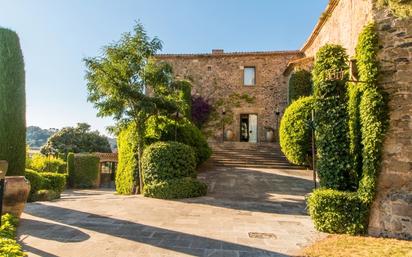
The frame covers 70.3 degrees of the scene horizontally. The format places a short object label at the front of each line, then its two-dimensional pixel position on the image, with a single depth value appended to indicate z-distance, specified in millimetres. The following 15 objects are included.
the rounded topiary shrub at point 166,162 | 9031
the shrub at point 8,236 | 3182
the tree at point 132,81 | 9508
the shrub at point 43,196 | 10242
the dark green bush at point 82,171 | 21250
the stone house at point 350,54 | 5234
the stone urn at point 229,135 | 18594
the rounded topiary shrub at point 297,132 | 11344
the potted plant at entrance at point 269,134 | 17969
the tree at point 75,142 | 26219
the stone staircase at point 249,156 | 13727
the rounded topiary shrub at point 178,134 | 10445
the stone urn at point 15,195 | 5198
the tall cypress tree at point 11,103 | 8898
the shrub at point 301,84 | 15438
